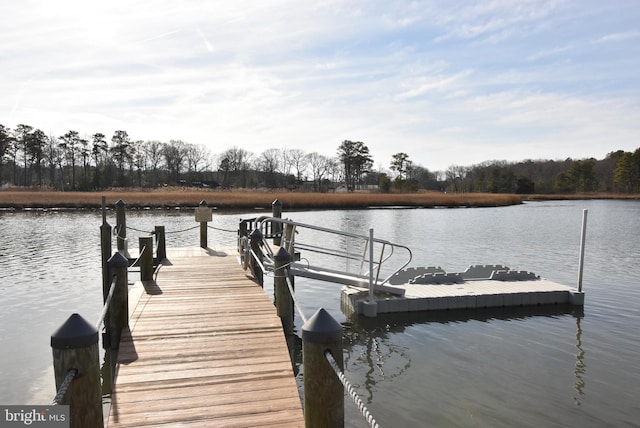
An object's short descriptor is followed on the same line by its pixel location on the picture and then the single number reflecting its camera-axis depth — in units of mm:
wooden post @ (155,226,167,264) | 12664
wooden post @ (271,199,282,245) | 15000
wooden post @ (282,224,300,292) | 11061
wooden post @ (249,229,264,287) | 9884
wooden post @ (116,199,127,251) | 13602
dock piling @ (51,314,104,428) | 3420
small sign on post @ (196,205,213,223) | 15133
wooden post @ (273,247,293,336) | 7223
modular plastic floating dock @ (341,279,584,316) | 11273
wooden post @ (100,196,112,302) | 10102
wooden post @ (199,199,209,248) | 15453
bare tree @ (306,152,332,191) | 119188
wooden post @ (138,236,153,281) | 9820
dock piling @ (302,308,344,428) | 3484
